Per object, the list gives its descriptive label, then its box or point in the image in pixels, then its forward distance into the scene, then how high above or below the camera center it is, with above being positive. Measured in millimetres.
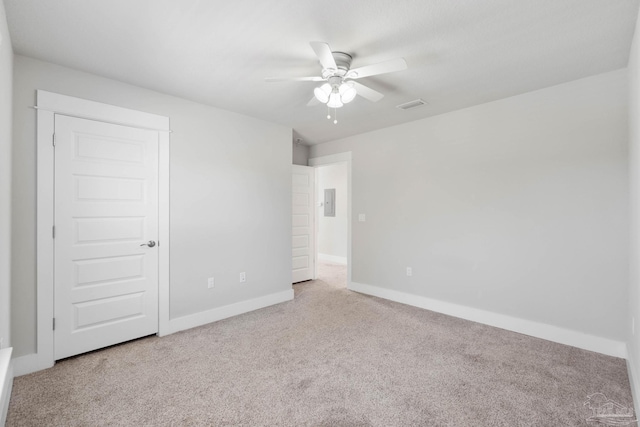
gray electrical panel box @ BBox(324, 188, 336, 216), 7262 +267
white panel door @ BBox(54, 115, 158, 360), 2551 -204
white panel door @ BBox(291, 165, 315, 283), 5191 -195
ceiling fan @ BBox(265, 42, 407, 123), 2016 +998
